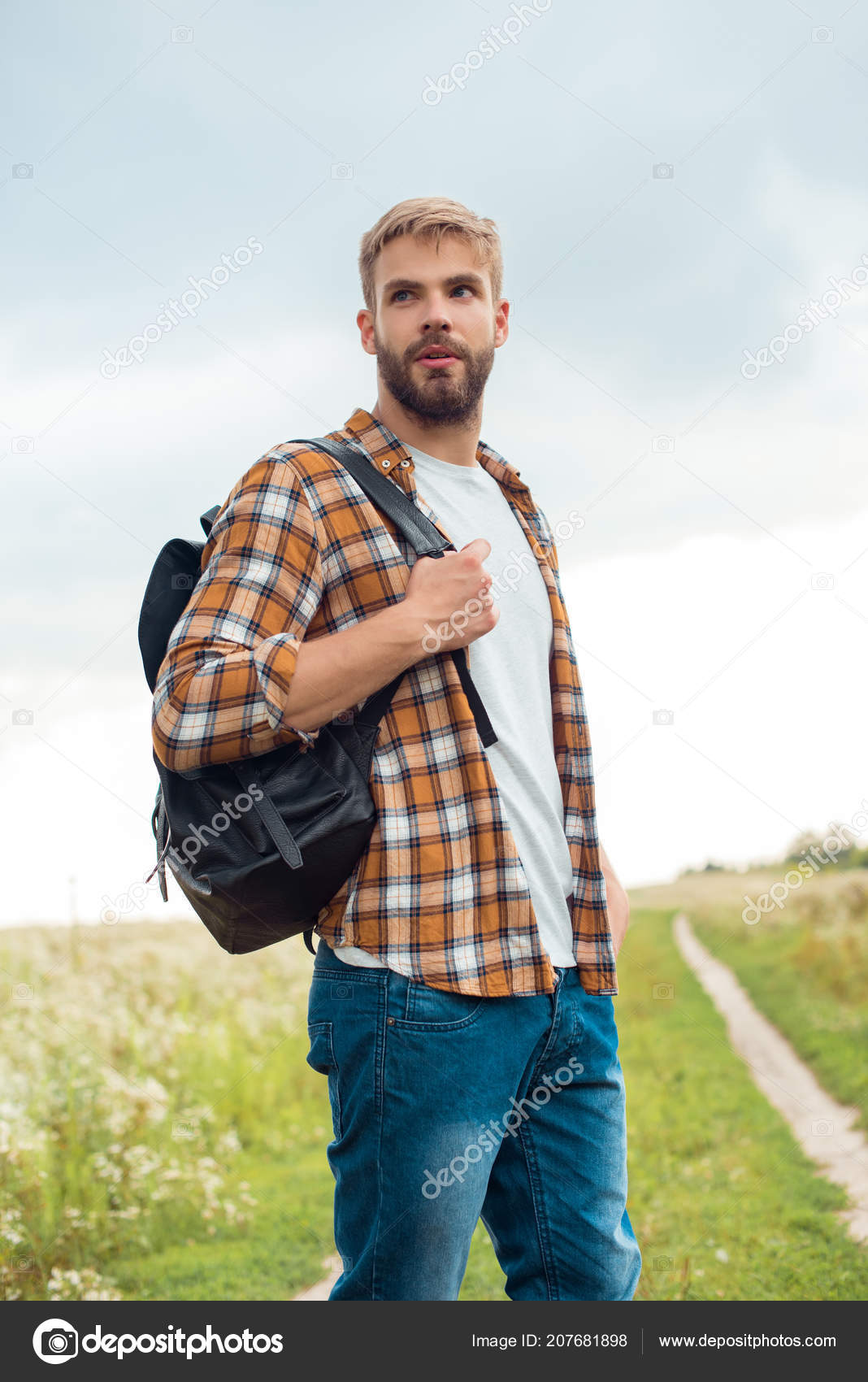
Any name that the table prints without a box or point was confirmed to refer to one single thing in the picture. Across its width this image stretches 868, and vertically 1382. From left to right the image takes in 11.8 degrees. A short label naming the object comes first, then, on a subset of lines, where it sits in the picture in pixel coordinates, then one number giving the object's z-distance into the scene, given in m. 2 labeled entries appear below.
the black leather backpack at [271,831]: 4.08
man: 4.09
